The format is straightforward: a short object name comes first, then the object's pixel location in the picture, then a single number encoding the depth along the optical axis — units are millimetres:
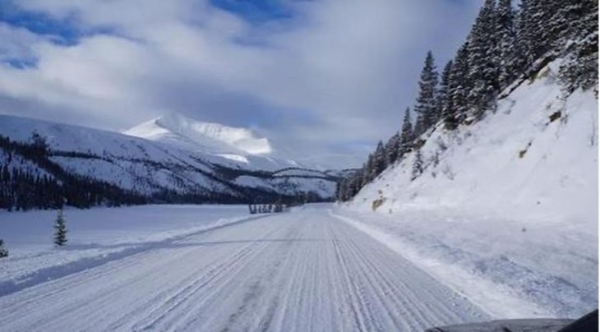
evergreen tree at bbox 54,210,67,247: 24672
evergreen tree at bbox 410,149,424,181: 50250
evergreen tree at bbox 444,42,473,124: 47906
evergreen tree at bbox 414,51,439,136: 72438
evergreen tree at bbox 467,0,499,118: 45469
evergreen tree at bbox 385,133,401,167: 88312
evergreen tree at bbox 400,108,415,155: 76938
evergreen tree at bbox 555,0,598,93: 23953
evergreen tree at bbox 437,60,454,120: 62978
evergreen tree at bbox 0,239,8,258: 19344
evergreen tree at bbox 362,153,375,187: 99375
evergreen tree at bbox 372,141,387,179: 96125
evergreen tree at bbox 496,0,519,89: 46969
